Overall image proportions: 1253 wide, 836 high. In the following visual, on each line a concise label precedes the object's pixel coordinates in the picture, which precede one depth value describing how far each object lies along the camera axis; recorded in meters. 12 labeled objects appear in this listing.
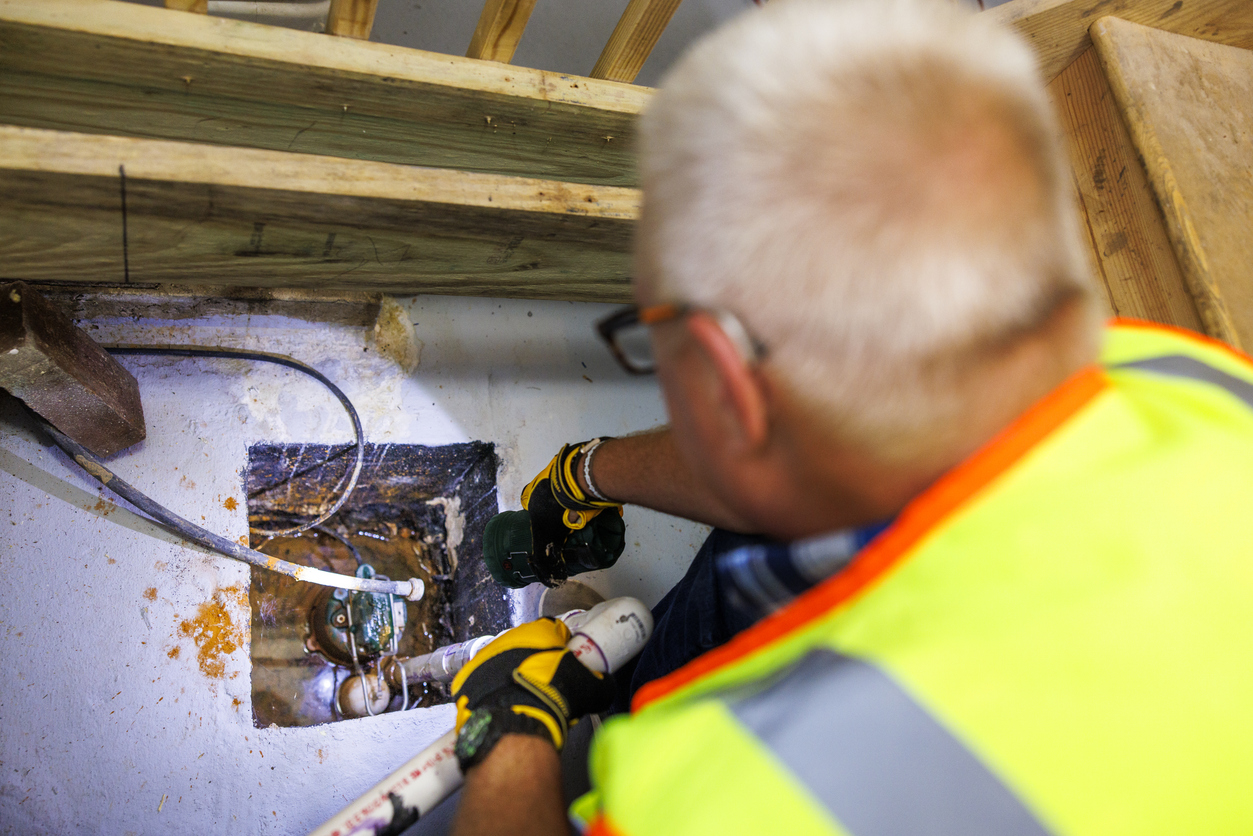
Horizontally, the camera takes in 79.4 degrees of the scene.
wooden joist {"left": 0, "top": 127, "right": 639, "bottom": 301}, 0.90
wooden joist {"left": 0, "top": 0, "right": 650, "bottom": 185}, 0.98
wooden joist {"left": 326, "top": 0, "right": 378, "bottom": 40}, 1.11
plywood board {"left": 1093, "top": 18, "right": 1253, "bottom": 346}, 1.29
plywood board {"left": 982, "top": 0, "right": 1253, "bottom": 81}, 1.43
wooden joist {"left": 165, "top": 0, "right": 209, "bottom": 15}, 1.04
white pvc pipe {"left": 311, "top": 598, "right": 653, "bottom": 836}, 0.87
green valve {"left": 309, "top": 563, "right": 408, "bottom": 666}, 1.54
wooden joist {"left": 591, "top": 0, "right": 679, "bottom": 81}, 1.24
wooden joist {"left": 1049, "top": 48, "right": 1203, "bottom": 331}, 1.36
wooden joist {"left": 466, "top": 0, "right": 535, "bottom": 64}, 1.15
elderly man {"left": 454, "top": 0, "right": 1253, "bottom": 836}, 0.52
